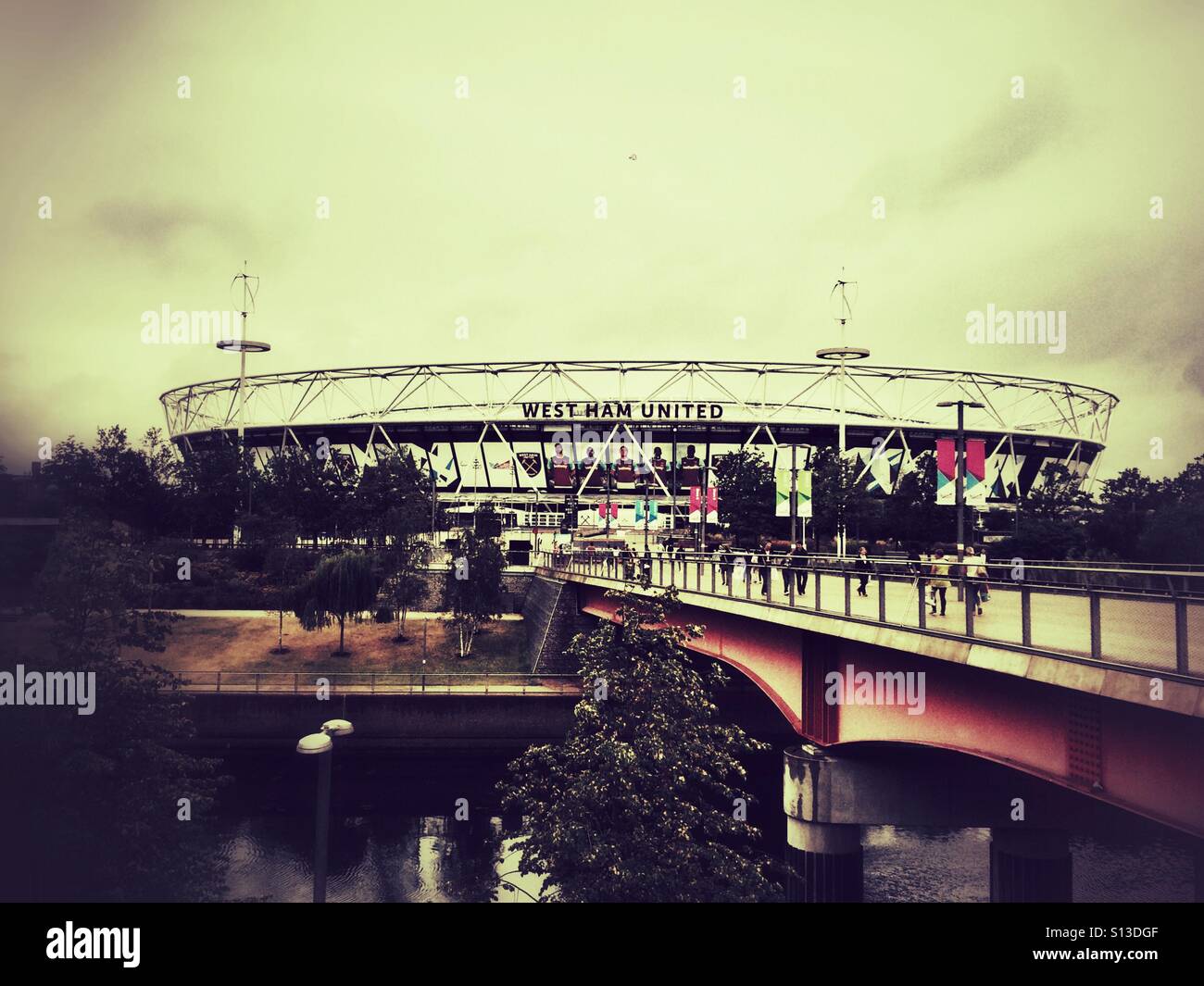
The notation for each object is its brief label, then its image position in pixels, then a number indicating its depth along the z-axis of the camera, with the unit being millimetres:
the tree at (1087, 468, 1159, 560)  61406
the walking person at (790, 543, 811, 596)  20216
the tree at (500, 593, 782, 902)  16609
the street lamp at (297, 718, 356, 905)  17141
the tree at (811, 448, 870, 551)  65562
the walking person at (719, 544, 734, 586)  26947
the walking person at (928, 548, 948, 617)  14669
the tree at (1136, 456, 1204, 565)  51406
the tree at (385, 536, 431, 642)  57688
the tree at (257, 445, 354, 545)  84875
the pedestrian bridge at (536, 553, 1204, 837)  10164
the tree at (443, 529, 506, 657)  56594
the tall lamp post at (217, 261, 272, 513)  100425
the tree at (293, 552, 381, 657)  53562
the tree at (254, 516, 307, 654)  55094
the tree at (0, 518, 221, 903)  19984
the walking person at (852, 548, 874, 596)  27559
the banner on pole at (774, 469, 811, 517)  33406
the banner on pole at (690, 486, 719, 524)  47969
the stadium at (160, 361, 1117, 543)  112312
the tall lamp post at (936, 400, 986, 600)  23453
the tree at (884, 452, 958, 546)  65125
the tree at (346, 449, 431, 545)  69438
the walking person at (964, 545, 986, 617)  13383
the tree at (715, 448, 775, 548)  66750
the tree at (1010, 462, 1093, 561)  59250
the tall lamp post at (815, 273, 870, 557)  68000
